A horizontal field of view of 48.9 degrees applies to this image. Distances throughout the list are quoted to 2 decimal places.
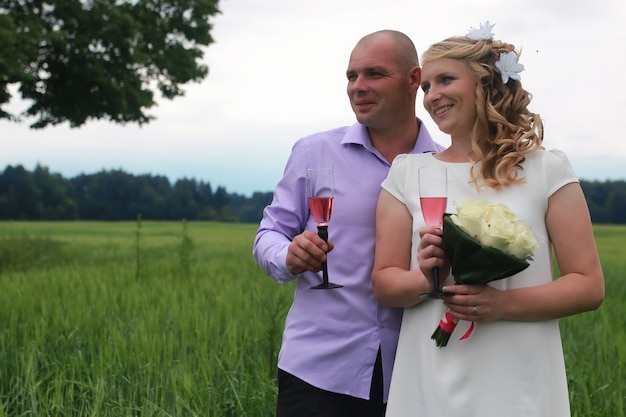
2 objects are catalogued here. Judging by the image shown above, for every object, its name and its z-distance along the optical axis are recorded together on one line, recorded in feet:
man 8.76
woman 7.29
